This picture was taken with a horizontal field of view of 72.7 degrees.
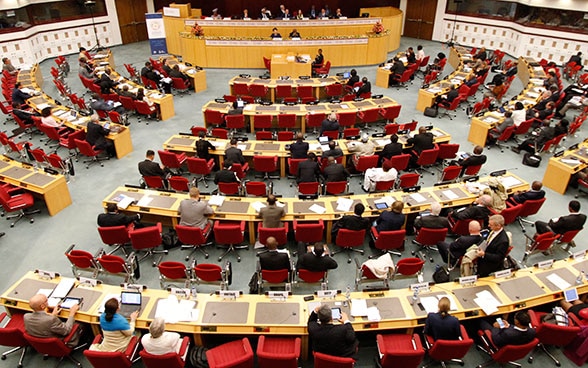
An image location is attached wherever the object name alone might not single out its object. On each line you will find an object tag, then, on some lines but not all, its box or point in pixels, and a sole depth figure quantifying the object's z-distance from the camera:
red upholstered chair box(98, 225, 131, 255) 8.77
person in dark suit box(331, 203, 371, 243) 8.84
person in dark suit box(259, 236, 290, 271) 7.73
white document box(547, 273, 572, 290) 7.51
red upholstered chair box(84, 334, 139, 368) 5.86
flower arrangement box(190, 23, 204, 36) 22.03
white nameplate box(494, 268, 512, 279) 7.60
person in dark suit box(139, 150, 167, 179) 11.00
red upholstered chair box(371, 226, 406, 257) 8.73
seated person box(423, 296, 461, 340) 6.39
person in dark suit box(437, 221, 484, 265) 8.12
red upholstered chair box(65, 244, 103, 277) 8.05
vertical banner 23.56
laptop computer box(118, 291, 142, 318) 6.84
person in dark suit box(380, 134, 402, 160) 11.94
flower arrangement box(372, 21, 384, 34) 22.86
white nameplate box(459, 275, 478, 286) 7.43
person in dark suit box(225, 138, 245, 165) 11.56
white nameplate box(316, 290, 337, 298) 7.11
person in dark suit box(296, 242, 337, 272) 7.65
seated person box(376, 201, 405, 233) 8.88
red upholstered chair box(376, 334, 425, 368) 6.03
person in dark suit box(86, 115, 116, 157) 13.05
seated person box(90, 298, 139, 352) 6.15
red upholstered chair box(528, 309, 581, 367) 6.54
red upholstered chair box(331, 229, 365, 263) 8.80
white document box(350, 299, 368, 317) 6.84
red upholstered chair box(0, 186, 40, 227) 10.28
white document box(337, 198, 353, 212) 9.58
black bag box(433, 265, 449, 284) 8.22
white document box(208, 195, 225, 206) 9.71
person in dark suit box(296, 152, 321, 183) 11.00
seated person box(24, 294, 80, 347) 6.36
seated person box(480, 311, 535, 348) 6.21
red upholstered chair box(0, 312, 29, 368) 6.44
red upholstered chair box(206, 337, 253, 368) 6.02
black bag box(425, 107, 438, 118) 16.71
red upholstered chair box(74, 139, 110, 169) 12.61
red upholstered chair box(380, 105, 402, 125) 15.25
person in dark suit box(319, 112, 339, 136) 13.88
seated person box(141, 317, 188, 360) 5.91
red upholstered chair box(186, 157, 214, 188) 11.57
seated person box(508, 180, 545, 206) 9.77
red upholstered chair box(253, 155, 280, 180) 11.67
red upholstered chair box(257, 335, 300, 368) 5.86
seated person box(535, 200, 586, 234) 8.88
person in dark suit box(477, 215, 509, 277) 7.69
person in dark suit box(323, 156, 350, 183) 10.88
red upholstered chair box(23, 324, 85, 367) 6.35
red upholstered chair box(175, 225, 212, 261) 8.82
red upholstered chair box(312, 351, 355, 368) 5.79
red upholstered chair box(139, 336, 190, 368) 5.94
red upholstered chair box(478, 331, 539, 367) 6.22
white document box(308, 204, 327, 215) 9.52
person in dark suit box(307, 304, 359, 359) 6.09
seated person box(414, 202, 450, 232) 8.90
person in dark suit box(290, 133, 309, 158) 11.84
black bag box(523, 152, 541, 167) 13.24
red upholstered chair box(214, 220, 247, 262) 8.84
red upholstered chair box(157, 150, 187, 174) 11.90
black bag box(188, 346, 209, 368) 6.52
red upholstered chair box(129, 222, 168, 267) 8.59
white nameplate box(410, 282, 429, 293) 7.20
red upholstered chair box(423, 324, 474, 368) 6.14
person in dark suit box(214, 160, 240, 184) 10.67
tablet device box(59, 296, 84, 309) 6.94
